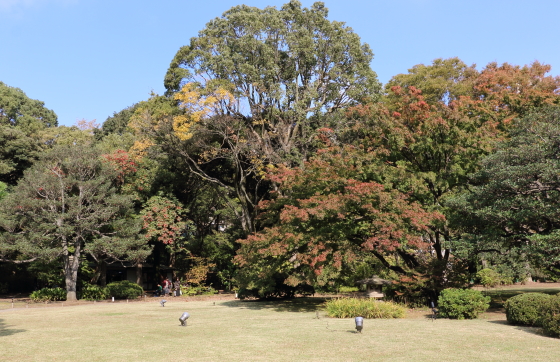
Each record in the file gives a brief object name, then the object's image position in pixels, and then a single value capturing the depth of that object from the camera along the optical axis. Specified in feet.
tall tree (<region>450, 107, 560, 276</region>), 46.34
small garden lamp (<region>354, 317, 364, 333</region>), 39.02
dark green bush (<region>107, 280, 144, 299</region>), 101.09
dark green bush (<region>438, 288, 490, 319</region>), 49.47
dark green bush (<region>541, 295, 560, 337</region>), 35.42
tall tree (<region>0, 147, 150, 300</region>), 90.33
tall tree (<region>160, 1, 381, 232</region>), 94.73
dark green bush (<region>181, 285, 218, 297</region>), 111.65
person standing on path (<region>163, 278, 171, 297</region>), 112.47
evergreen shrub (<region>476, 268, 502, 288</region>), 104.68
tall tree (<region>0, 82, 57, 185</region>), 114.01
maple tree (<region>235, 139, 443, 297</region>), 57.67
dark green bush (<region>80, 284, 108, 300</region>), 99.60
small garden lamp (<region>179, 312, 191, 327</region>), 47.45
